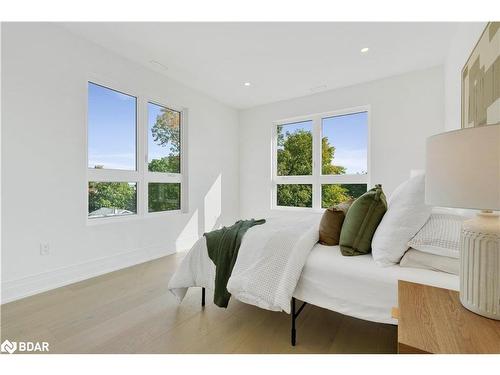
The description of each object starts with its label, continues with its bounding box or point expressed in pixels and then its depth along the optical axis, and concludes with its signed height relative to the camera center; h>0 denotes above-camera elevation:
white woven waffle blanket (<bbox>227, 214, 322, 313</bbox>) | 1.51 -0.53
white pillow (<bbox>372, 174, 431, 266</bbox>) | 1.39 -0.23
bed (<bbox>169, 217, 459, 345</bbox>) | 1.30 -0.54
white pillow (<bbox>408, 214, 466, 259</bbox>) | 1.26 -0.27
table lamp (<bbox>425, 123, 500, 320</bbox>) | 0.73 -0.03
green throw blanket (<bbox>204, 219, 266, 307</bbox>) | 1.80 -0.52
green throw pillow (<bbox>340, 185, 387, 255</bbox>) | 1.57 -0.26
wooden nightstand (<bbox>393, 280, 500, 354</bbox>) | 0.72 -0.46
